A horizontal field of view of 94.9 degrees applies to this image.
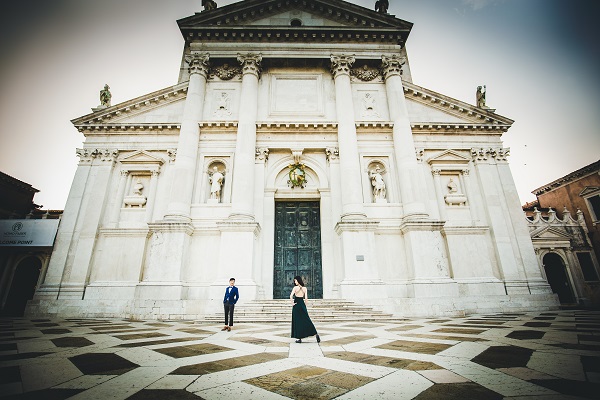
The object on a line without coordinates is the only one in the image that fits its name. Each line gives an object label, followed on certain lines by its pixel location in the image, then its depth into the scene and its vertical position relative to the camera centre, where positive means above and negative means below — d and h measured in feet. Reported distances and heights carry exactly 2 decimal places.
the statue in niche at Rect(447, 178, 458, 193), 48.22 +17.47
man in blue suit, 25.29 -0.42
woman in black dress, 16.98 -1.51
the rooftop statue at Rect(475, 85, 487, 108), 52.80 +35.58
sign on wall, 47.32 +10.89
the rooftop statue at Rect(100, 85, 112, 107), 51.70 +35.48
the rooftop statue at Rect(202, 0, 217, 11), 58.18 +58.32
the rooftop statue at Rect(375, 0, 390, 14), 59.67 +59.41
